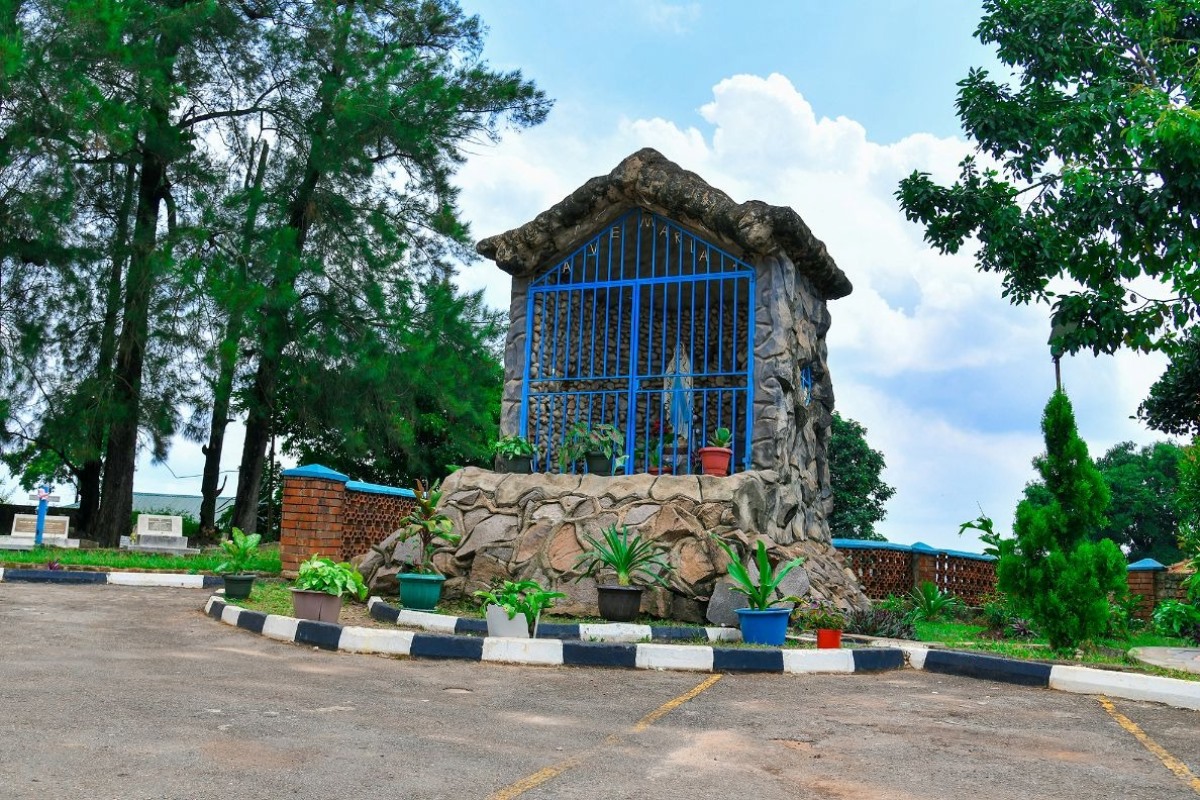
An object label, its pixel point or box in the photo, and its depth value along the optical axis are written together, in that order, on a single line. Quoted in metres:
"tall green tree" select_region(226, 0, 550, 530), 19.92
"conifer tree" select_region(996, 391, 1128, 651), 7.95
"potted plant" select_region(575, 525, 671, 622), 8.56
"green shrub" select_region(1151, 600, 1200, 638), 11.70
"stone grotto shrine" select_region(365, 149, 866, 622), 9.60
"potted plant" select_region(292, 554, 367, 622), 7.80
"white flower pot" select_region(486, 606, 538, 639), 7.32
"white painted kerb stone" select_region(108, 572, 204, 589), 11.59
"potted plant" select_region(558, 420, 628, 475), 10.92
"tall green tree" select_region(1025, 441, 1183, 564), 31.59
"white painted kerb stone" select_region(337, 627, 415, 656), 6.84
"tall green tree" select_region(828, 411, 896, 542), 26.45
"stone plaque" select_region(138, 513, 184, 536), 18.73
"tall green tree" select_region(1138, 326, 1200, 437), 18.23
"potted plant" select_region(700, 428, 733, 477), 10.26
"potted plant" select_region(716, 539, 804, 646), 7.78
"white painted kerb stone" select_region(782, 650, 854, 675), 6.98
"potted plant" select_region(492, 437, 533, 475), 11.04
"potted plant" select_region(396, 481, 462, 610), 8.87
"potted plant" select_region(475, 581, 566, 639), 7.29
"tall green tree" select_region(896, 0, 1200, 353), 15.25
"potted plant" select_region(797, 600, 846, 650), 7.57
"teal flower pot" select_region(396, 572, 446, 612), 8.85
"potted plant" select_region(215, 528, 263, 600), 9.44
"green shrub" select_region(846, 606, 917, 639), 9.78
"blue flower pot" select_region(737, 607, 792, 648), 7.78
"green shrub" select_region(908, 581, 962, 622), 14.17
